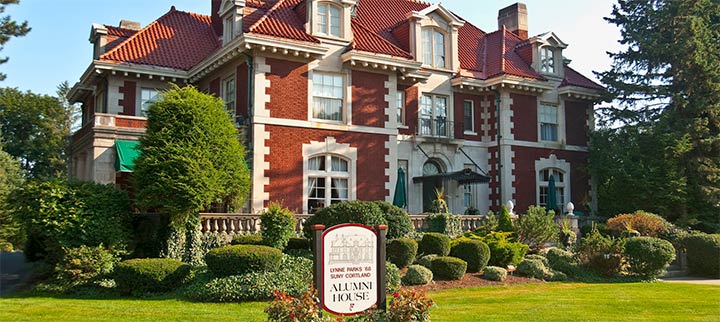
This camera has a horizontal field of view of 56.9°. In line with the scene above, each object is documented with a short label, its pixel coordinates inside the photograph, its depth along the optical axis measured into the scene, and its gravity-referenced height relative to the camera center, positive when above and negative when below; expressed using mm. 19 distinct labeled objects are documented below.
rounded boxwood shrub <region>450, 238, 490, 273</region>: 18094 -1190
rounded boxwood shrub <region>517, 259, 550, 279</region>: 18344 -1631
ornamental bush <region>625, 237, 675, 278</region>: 18938 -1300
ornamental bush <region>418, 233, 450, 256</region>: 18391 -951
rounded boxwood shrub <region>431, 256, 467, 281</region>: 16938 -1488
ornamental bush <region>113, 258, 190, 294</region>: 14242 -1395
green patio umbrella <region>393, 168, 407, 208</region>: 23438 +587
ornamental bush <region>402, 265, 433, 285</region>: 15984 -1592
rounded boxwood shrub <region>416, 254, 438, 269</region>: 17355 -1324
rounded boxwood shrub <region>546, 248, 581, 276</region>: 19156 -1521
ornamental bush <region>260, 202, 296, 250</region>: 16969 -389
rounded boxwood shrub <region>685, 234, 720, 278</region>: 20953 -1412
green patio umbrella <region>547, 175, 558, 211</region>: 27828 +606
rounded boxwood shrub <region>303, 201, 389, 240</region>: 17391 -90
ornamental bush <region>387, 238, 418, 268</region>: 17078 -1063
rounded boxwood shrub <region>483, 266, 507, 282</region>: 17484 -1672
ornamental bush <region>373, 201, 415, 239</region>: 18594 -264
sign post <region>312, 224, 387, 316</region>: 8617 -753
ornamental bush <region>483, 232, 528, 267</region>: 18953 -1189
